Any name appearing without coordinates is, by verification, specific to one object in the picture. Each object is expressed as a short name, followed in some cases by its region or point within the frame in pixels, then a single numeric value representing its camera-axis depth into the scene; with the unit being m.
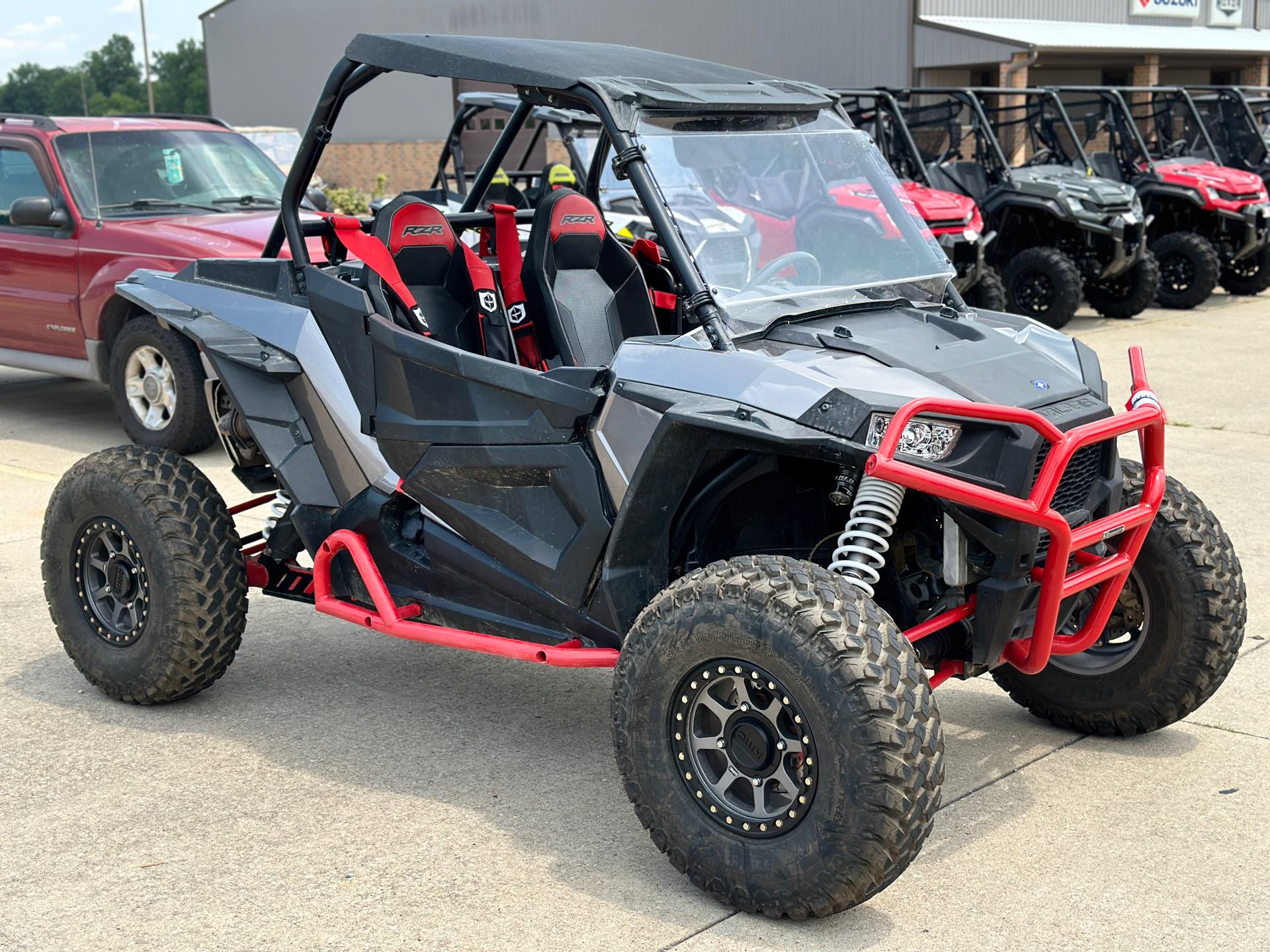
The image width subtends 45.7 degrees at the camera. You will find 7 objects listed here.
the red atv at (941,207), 13.08
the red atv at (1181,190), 15.43
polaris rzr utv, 3.46
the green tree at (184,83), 104.44
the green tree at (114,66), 137.62
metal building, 27.95
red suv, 8.66
